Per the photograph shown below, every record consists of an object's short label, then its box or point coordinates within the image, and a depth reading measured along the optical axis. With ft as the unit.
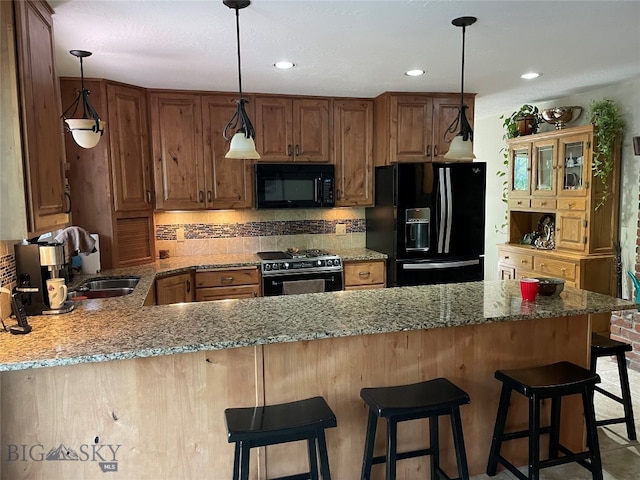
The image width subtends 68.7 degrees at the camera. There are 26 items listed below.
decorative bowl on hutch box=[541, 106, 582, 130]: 14.60
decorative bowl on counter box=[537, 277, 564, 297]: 8.13
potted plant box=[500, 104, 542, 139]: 15.85
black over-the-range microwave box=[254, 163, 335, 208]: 13.88
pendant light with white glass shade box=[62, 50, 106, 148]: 8.54
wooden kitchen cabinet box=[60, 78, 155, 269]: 11.84
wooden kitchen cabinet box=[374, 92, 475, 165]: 13.79
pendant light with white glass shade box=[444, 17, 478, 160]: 8.73
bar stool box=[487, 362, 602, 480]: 6.71
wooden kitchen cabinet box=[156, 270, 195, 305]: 11.95
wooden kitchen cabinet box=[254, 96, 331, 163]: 13.84
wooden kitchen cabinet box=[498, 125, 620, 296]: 13.48
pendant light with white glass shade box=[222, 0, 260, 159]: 8.06
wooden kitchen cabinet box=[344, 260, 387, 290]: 13.96
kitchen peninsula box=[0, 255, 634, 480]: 6.11
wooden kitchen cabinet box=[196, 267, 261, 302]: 13.03
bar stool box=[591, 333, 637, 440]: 8.86
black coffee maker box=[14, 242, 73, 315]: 7.64
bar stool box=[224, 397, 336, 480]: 5.51
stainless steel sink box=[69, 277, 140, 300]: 10.25
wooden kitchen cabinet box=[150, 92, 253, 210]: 13.12
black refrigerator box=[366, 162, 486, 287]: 13.60
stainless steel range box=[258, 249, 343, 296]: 13.17
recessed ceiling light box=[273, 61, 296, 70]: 10.50
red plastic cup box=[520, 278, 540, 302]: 7.82
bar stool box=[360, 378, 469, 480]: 6.08
